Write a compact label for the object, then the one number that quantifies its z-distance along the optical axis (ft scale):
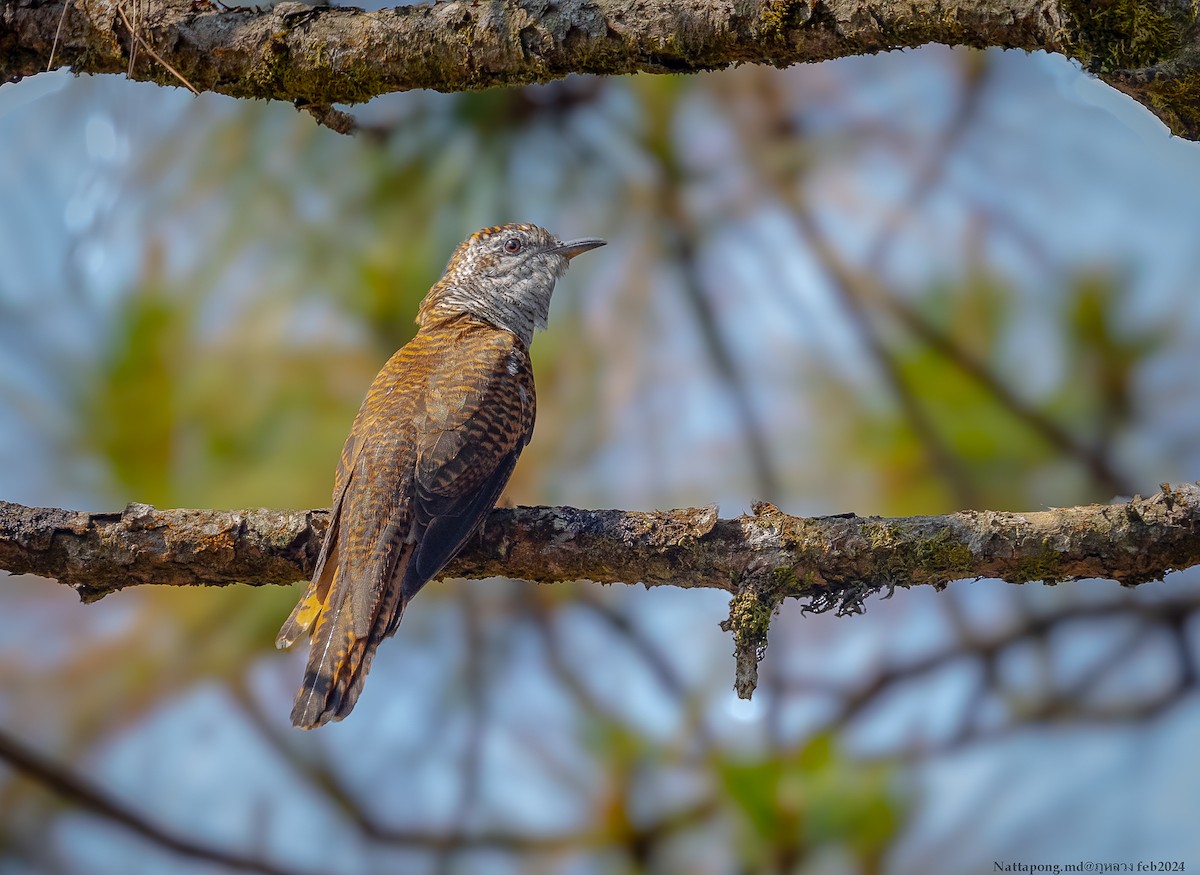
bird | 22.35
